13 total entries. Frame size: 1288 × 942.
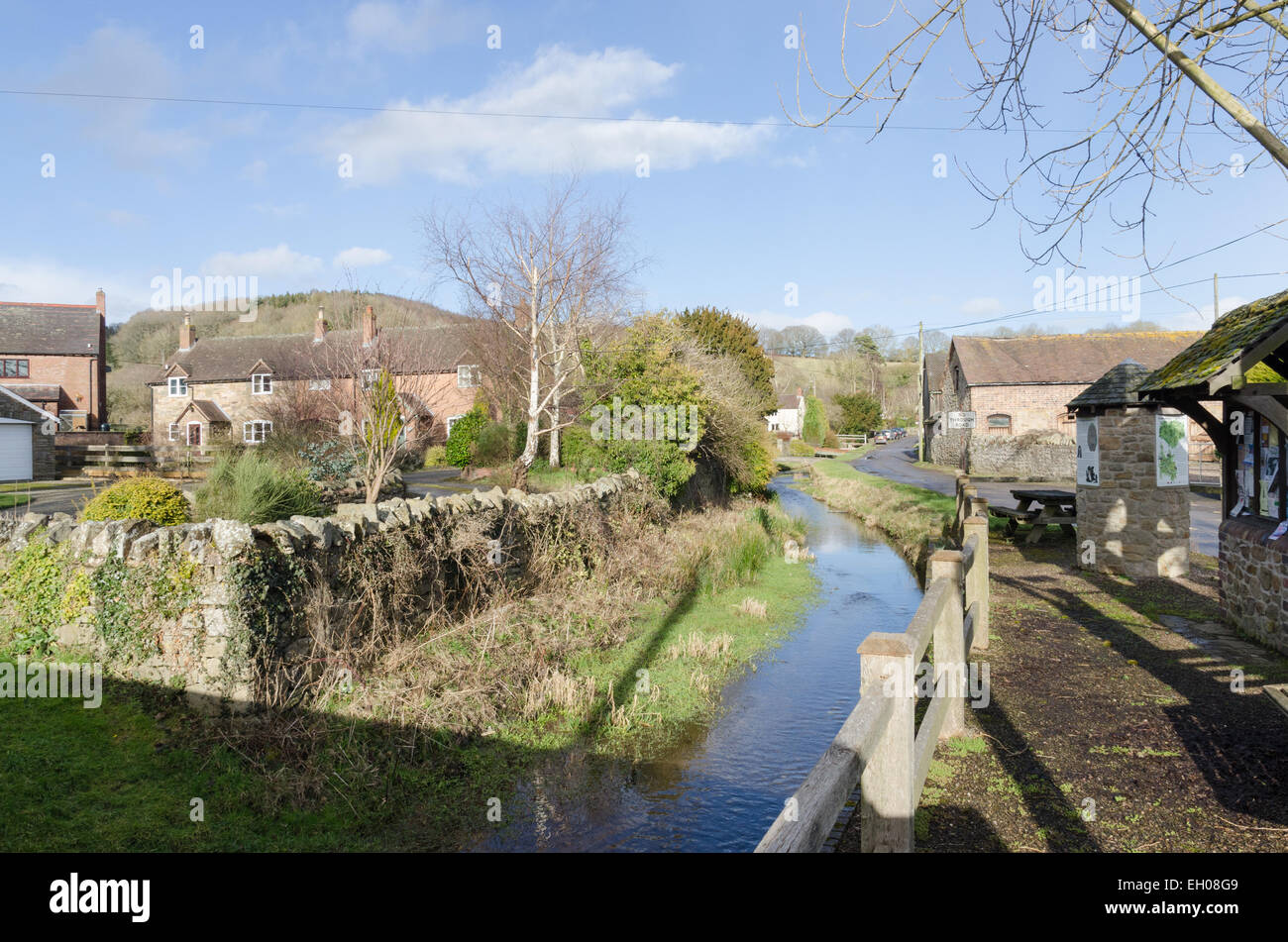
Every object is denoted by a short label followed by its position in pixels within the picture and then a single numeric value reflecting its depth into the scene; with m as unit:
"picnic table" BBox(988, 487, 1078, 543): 15.66
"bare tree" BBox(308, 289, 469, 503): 14.52
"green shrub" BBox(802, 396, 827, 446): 62.28
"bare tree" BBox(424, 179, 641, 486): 22.59
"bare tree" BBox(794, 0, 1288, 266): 4.93
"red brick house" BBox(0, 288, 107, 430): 44.50
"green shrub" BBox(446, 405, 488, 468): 29.50
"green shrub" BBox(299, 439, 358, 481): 15.46
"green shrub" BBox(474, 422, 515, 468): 25.33
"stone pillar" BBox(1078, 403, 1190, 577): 12.05
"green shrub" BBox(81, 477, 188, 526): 8.73
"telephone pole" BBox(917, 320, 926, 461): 46.00
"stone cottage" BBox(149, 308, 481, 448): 27.80
